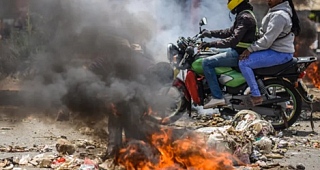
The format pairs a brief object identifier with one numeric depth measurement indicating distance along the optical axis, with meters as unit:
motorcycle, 8.83
